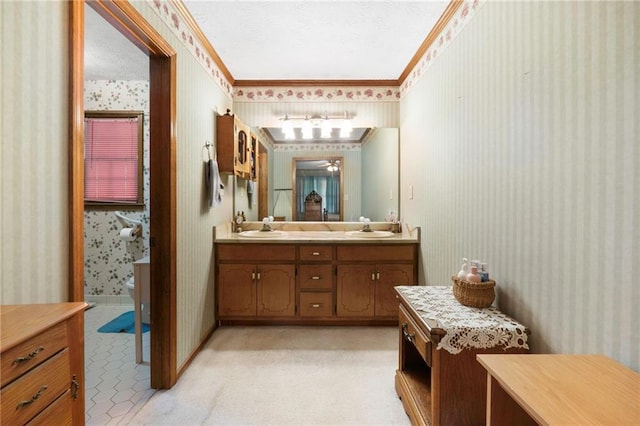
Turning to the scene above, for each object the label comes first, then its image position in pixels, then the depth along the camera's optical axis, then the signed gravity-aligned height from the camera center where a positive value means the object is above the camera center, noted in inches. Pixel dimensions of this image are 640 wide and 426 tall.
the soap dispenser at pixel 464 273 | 57.8 -12.6
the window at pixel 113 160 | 125.8 +21.6
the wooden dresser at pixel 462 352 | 47.2 -23.6
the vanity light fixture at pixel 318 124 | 124.0 +36.9
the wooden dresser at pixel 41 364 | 26.8 -16.3
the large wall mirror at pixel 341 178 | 125.3 +14.1
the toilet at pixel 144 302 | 86.0 -29.9
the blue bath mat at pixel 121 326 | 104.6 -43.5
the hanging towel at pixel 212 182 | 93.7 +9.0
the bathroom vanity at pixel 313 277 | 105.7 -24.5
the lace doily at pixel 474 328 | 47.1 -19.3
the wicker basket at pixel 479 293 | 54.9 -15.9
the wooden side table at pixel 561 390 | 25.8 -18.1
